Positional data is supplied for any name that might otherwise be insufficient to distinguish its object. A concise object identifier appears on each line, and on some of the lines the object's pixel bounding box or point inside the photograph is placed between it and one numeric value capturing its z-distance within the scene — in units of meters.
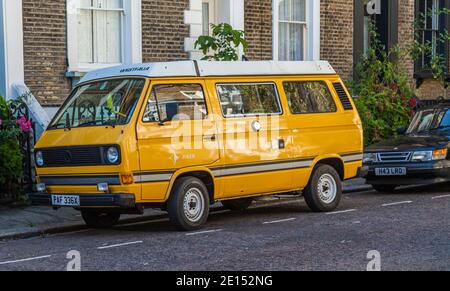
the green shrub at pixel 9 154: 13.34
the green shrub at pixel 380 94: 19.17
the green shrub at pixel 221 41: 16.43
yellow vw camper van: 10.79
